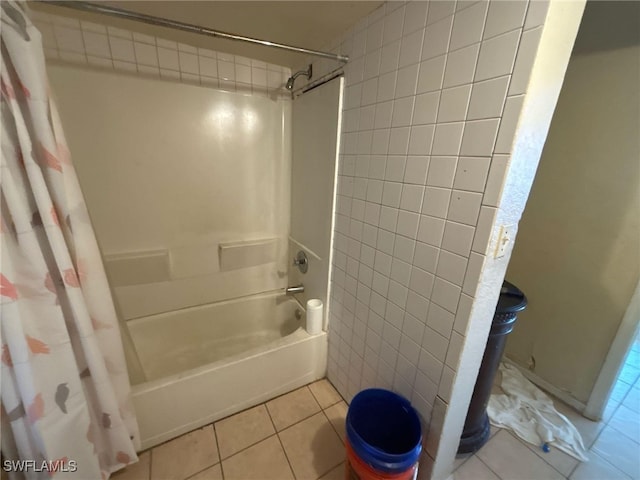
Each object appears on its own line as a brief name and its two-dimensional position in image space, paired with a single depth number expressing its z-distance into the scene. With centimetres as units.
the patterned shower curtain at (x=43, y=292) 68
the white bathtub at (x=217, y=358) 118
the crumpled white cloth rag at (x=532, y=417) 124
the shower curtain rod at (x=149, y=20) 78
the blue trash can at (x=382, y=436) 82
